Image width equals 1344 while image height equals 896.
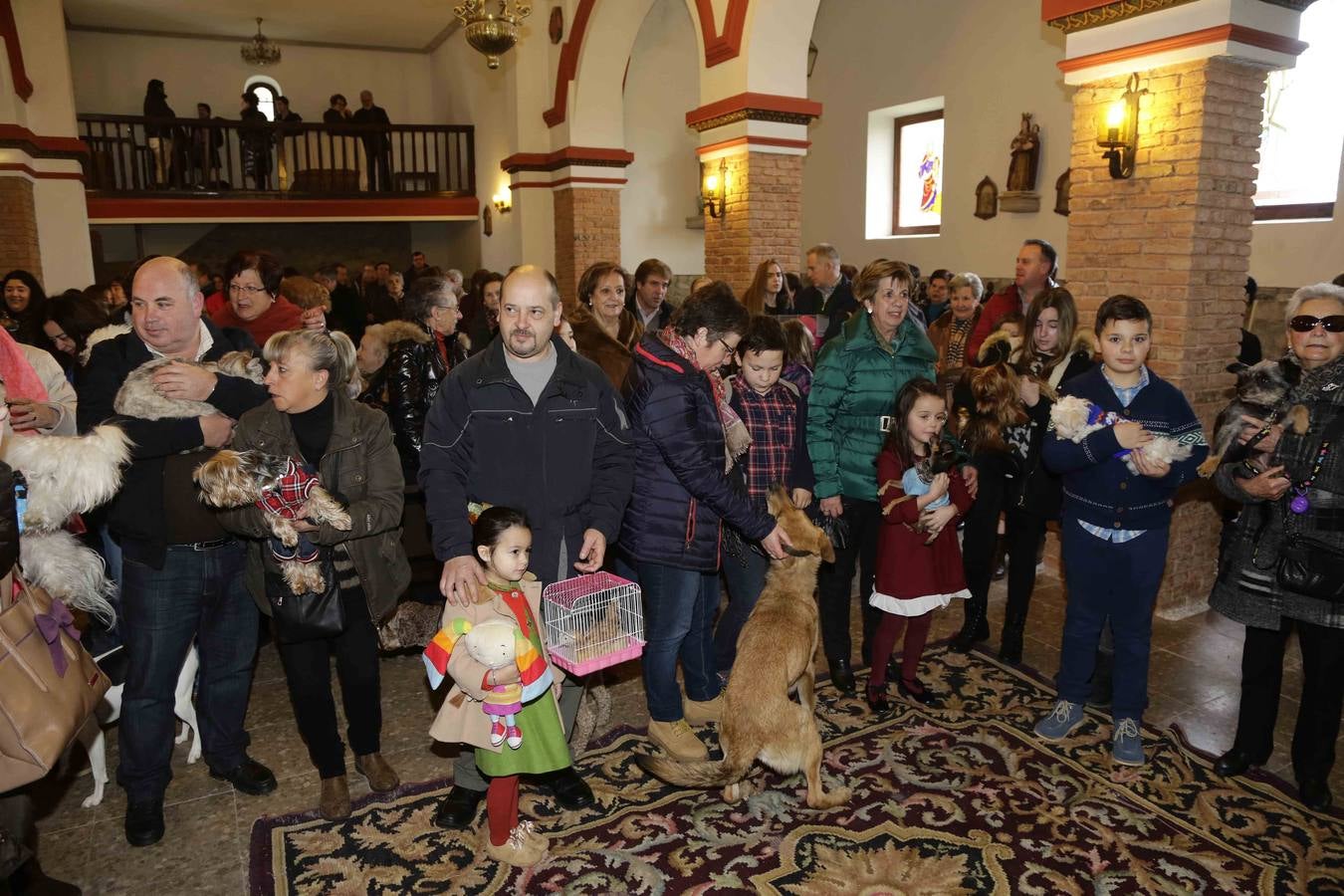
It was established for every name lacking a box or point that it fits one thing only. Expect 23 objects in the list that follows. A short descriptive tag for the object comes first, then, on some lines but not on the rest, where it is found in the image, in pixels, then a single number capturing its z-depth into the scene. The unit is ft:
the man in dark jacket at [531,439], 9.32
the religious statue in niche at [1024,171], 36.24
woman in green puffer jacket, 12.84
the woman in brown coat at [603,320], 16.10
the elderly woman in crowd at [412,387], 14.55
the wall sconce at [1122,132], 16.19
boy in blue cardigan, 10.89
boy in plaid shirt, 11.93
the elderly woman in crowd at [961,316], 19.21
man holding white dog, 9.62
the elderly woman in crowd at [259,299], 15.30
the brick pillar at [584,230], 39.93
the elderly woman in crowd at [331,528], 9.47
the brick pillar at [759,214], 28.02
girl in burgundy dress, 12.05
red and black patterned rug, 9.39
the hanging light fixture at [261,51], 52.26
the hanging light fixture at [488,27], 28.22
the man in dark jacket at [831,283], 22.99
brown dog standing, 9.57
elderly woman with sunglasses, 9.87
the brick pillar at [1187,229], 15.58
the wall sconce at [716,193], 29.04
